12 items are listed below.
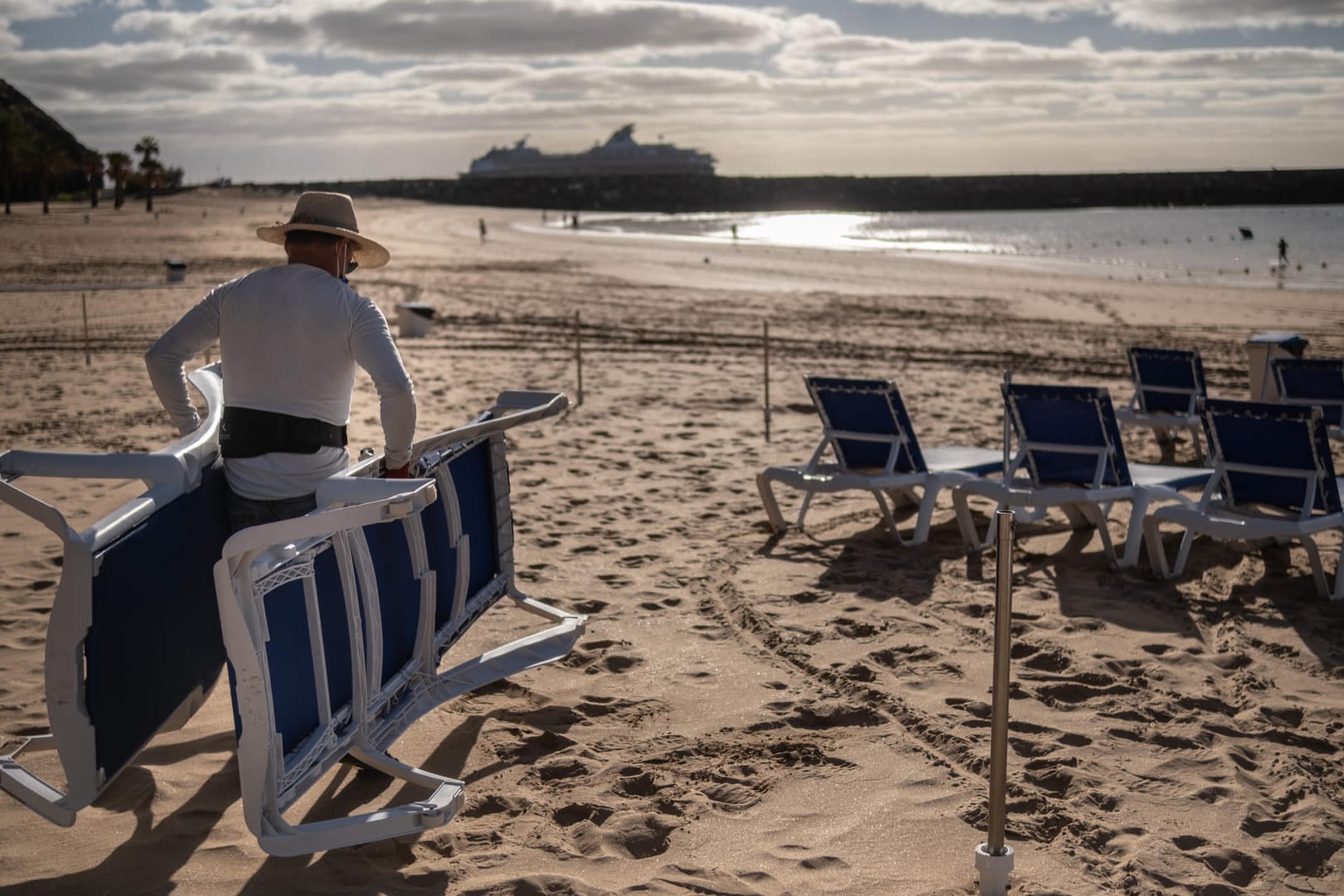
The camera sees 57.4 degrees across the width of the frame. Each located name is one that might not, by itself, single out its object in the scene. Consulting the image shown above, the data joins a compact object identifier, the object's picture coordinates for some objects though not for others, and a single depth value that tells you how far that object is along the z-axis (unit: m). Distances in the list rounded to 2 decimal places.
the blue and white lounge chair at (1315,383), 7.75
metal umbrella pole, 2.62
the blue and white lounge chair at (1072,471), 5.77
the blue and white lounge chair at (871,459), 6.17
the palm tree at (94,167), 78.53
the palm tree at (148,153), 84.96
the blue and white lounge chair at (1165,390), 8.20
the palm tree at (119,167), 76.56
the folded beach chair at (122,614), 2.44
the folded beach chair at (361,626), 2.49
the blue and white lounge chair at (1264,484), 5.21
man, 3.08
